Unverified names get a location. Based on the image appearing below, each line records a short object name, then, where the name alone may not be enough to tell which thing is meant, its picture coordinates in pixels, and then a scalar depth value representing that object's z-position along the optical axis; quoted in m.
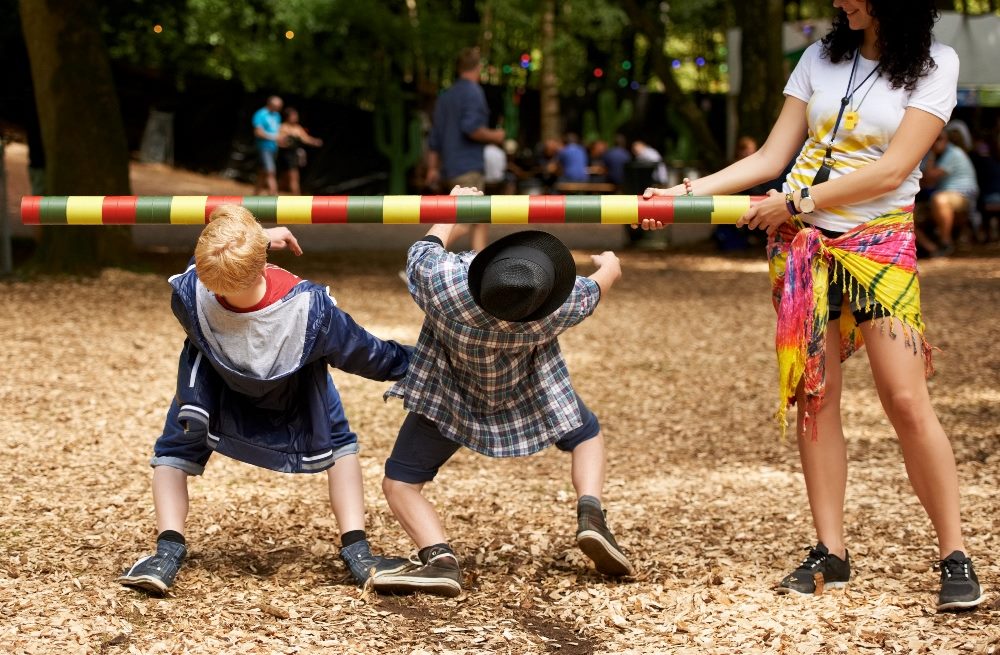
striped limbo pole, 3.57
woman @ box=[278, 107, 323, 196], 21.98
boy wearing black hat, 3.45
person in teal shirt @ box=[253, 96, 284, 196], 21.08
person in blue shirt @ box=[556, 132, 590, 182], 20.48
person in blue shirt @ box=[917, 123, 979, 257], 13.84
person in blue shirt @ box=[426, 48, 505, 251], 10.64
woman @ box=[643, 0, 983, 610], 3.35
